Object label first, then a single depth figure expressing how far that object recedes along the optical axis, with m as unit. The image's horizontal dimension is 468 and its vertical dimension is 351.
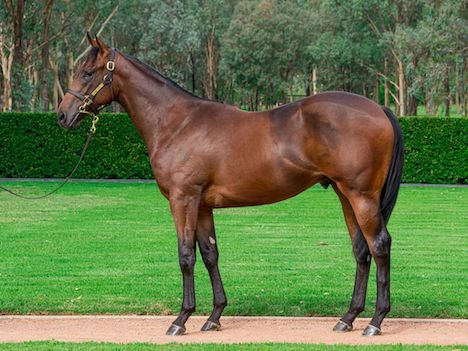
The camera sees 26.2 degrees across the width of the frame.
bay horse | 8.55
